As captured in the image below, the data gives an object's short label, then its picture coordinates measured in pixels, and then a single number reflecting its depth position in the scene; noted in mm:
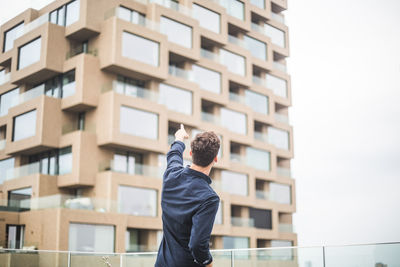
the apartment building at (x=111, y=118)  21656
